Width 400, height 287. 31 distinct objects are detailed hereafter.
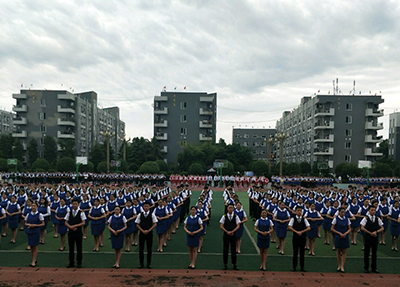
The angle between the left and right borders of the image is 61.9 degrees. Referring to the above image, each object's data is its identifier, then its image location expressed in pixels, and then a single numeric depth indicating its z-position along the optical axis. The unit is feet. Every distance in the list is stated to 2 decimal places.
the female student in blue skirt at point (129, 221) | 34.24
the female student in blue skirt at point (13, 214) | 38.55
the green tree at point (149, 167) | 137.08
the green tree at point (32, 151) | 179.42
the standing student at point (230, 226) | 28.76
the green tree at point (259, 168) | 146.00
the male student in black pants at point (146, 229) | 29.14
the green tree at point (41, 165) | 142.85
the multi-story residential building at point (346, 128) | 178.60
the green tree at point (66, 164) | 140.56
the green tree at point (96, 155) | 184.94
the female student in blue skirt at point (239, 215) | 33.27
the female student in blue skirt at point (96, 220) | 34.83
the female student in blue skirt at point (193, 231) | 29.35
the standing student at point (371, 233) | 28.76
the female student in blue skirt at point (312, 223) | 33.90
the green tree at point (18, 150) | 176.56
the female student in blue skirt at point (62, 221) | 35.40
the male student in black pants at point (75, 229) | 29.17
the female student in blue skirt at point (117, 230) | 29.68
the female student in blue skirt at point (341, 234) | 28.92
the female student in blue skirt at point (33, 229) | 29.68
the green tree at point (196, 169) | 143.13
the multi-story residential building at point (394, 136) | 215.31
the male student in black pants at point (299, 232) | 28.58
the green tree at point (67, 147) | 176.35
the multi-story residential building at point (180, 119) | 186.80
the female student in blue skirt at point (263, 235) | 29.22
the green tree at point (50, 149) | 176.45
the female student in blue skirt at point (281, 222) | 34.67
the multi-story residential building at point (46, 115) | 189.98
